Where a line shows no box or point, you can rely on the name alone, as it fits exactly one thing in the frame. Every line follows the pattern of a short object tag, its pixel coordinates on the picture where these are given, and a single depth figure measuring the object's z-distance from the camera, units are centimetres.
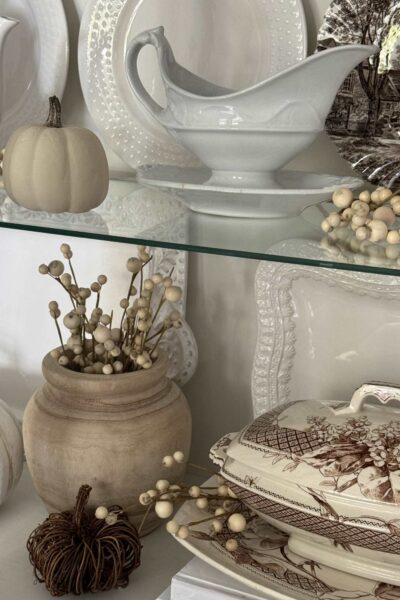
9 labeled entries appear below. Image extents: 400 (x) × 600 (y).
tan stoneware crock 70
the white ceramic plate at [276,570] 57
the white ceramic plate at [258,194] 61
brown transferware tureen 56
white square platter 73
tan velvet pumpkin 64
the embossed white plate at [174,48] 72
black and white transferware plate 66
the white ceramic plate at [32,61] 81
